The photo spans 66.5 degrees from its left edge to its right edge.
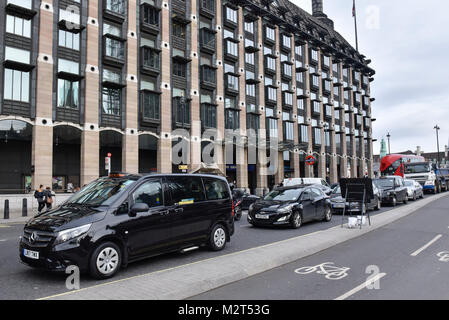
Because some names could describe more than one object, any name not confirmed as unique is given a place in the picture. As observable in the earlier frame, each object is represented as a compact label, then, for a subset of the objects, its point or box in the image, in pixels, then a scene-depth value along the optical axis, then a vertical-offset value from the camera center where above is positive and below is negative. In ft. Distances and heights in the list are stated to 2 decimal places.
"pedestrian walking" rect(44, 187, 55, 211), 64.90 -3.17
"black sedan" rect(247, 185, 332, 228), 38.99 -3.68
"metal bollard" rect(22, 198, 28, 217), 61.82 -4.99
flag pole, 181.06 +85.79
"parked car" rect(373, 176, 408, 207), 66.39 -2.88
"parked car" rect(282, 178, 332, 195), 73.56 -1.05
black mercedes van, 18.31 -2.66
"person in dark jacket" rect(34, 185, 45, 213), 63.82 -2.88
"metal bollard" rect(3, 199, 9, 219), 58.18 -4.91
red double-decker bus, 111.55 +3.74
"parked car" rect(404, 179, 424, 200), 80.64 -3.75
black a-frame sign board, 37.88 -1.57
